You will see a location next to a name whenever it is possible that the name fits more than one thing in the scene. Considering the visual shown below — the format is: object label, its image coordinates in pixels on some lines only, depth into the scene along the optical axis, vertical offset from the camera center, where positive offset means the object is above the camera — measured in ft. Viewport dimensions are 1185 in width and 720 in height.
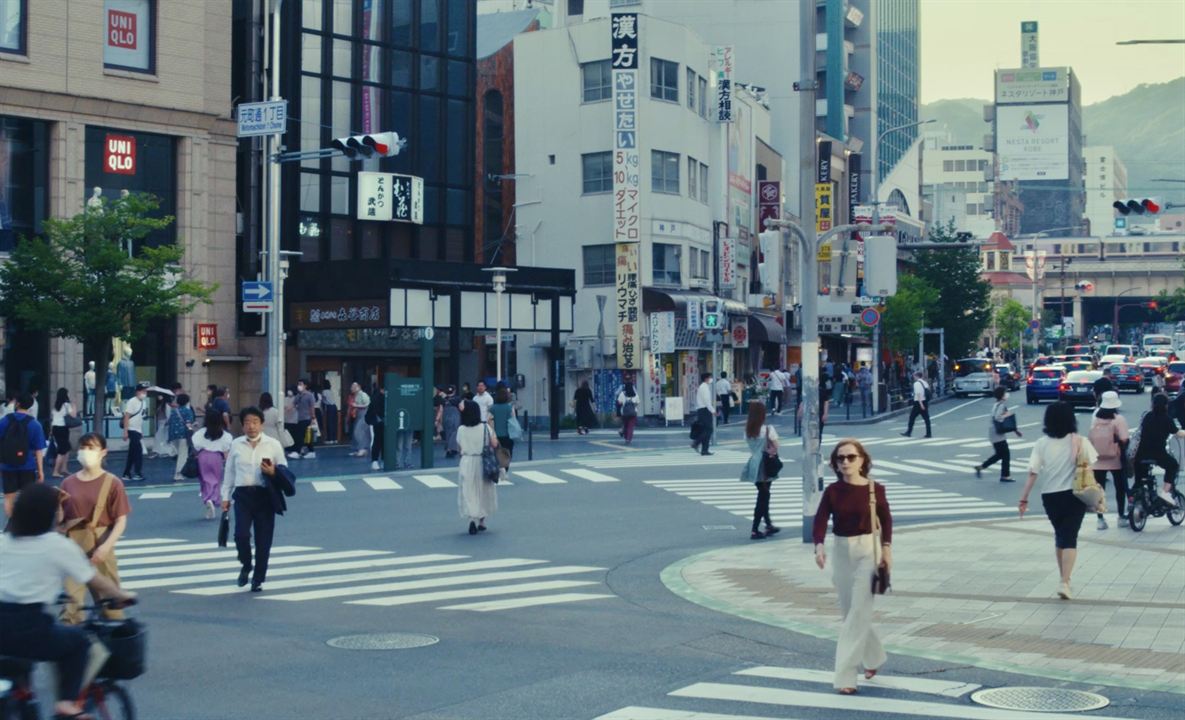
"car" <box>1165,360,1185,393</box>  157.18 -0.34
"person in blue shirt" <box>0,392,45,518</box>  59.93 -3.43
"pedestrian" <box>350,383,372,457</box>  116.98 -4.21
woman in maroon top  31.76 -3.80
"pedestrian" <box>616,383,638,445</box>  130.00 -3.67
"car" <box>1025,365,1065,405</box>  186.39 -1.41
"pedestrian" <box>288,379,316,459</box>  115.24 -3.59
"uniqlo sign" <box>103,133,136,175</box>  121.70 +18.30
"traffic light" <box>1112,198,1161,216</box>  115.21 +13.33
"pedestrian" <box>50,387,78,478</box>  87.56 -2.98
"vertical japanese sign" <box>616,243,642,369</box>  167.53 +7.57
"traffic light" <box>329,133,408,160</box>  85.17 +13.47
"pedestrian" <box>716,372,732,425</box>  155.02 -2.40
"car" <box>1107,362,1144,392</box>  212.23 -0.42
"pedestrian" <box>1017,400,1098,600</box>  43.78 -3.25
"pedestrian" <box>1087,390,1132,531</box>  61.46 -2.78
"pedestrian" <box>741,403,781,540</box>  60.75 -3.38
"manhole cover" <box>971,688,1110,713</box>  29.96 -6.87
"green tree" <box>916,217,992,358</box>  245.45 +13.75
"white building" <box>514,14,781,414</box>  173.58 +23.22
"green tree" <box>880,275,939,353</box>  203.62 +7.42
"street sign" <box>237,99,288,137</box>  90.43 +15.96
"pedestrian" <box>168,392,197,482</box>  93.50 -3.83
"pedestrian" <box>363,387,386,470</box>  102.78 -3.64
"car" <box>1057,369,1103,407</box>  176.24 -1.93
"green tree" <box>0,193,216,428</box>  103.81 +6.55
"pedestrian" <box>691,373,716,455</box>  112.27 -3.35
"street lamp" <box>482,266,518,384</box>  125.08 +7.66
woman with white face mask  36.06 -3.26
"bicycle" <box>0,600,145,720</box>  23.75 -5.04
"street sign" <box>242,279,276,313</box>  96.37 +5.00
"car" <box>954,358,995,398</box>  221.46 -0.75
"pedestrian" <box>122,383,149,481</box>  89.92 -3.61
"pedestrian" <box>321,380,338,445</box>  132.46 -3.82
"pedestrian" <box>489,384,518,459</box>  94.43 -2.76
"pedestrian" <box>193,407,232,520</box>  64.69 -3.75
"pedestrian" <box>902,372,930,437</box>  125.80 -2.43
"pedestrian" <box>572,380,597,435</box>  150.10 -3.84
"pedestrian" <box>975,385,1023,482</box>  86.99 -3.71
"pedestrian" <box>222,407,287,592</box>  46.83 -3.71
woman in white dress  63.62 -4.33
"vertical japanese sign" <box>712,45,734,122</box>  189.16 +38.41
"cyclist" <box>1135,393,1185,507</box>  61.26 -2.81
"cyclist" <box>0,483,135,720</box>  23.68 -3.55
